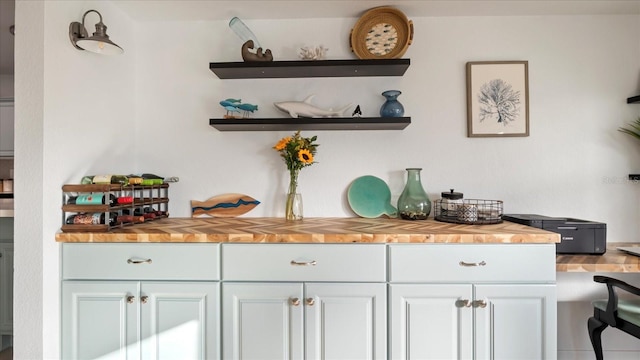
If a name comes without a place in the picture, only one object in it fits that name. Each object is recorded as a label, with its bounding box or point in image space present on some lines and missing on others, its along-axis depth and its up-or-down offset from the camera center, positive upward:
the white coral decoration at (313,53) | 1.93 +0.80
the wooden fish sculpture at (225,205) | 2.07 -0.17
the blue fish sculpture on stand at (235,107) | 1.93 +0.47
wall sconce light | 1.53 +0.70
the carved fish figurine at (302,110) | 1.94 +0.45
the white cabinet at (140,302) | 1.49 -0.60
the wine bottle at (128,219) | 1.61 -0.21
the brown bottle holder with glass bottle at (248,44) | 1.90 +0.86
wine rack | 1.52 -0.13
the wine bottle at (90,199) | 1.52 -0.10
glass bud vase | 1.94 -0.14
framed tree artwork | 2.00 +0.54
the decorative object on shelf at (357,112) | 1.96 +0.44
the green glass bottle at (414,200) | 1.90 -0.12
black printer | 1.64 -0.29
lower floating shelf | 1.86 +0.35
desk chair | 1.43 -0.66
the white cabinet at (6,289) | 1.95 -0.71
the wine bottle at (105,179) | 1.60 +0.00
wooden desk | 1.49 -0.41
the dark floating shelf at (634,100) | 1.92 +0.52
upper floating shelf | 1.85 +0.70
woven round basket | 1.93 +0.94
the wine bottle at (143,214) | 1.81 -0.20
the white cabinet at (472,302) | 1.44 -0.57
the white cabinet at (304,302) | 1.46 -0.58
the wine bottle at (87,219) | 1.53 -0.20
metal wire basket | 1.75 -0.19
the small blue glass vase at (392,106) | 1.93 +0.47
